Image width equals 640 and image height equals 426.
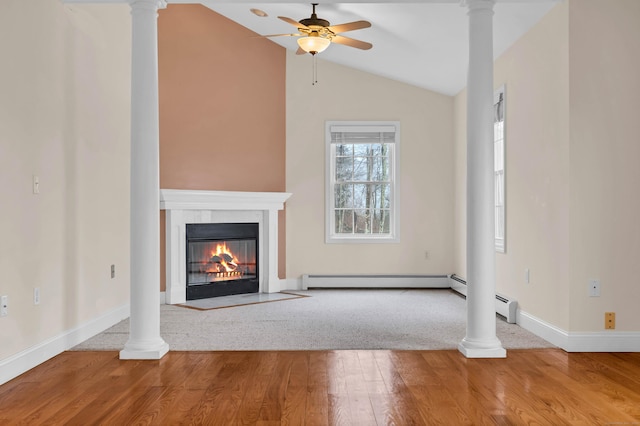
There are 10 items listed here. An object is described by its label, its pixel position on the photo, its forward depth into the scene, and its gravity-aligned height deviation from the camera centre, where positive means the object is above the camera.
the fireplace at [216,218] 6.51 -0.11
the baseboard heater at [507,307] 5.17 -0.95
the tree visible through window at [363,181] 7.75 +0.40
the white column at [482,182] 4.00 +0.20
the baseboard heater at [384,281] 7.66 -1.01
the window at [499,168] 5.62 +0.43
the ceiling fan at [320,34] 4.97 +1.65
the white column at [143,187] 3.97 +0.16
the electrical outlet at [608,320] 4.11 -0.83
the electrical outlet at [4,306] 3.40 -0.60
